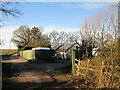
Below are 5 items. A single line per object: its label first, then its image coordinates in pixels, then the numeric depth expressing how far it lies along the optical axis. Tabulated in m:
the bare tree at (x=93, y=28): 17.21
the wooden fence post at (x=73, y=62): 9.02
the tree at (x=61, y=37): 62.54
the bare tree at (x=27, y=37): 44.84
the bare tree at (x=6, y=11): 11.16
